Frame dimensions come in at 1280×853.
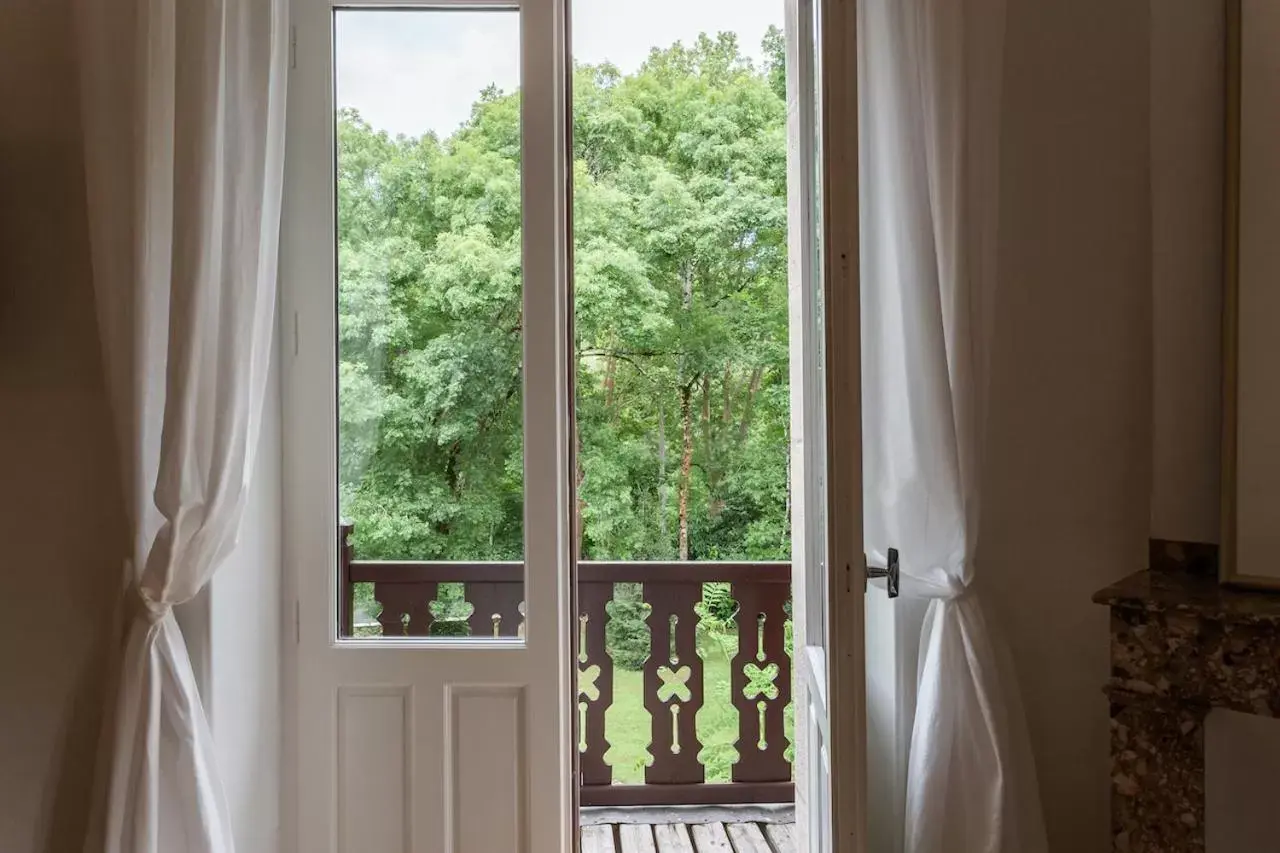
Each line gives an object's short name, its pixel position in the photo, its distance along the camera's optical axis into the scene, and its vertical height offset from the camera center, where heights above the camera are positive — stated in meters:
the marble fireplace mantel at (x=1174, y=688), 1.19 -0.45
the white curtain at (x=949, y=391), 1.43 +0.02
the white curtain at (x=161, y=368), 1.46 +0.08
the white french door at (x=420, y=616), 1.90 -0.53
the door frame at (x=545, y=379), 1.91 +0.07
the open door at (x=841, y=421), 1.22 -0.03
